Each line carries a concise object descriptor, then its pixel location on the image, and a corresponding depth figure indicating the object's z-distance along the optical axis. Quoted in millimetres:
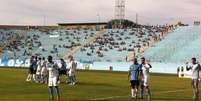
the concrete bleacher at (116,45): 93688
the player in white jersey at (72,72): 40500
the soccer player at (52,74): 26567
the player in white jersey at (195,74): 29641
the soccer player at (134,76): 28578
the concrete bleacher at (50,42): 102750
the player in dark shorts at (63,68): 40931
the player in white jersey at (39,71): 42188
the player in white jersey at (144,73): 28578
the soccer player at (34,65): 43219
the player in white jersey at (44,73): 41003
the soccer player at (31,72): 43153
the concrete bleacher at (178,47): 86625
